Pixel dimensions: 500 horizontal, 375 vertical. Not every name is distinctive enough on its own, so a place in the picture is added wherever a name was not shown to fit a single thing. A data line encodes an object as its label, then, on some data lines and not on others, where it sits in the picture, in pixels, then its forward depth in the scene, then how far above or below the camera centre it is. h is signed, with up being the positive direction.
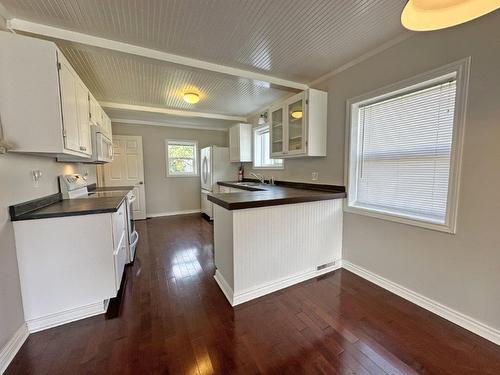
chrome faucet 4.27 -0.18
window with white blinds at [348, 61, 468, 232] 1.72 +0.15
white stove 2.33 -0.34
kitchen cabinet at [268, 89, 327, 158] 2.59 +0.56
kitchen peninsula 1.89 -0.72
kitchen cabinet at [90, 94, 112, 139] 2.55 +0.73
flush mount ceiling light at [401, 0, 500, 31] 0.85 +0.65
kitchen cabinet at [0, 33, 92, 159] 1.41 +0.51
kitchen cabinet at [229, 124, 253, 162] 4.46 +0.54
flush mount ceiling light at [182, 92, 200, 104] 3.14 +1.06
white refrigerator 4.71 -0.03
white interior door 4.69 -0.01
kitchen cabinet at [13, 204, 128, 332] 1.55 -0.77
